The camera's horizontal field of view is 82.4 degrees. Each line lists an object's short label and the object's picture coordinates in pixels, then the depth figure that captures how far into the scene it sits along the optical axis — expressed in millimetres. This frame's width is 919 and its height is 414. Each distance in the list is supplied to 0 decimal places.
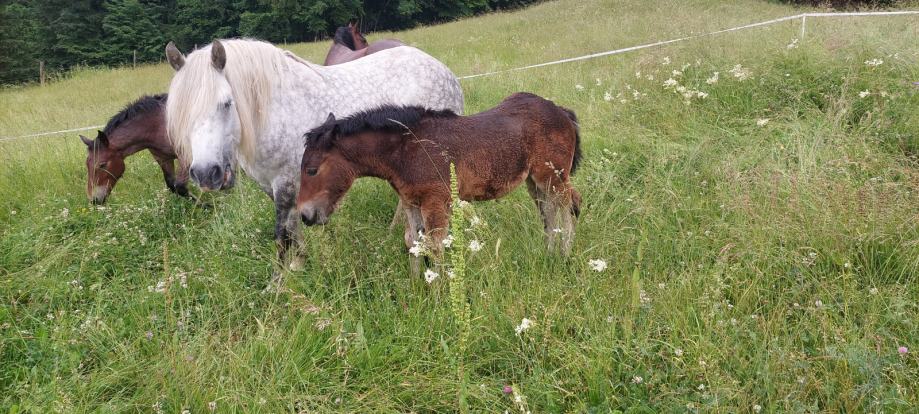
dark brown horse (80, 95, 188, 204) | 4723
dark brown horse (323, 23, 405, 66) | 6680
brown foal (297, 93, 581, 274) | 2951
